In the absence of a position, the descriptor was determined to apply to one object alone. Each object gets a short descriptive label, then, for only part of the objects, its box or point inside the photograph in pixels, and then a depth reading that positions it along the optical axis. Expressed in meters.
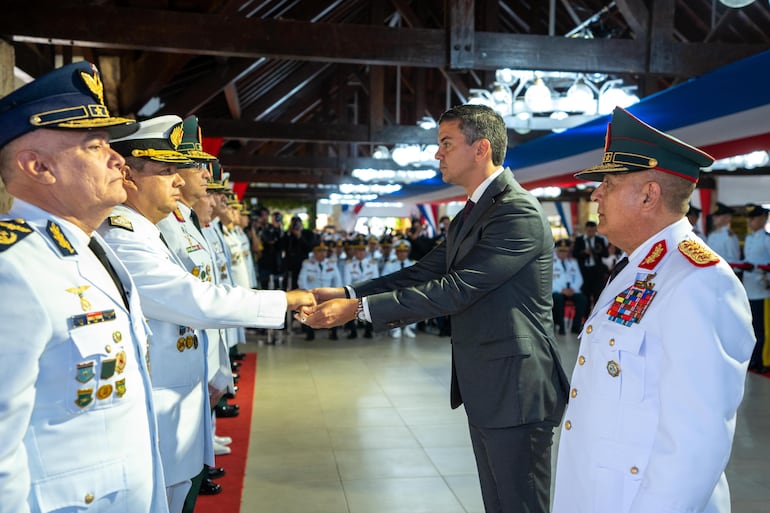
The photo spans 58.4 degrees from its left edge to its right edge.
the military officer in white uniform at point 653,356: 1.36
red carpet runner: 3.69
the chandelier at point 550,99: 6.16
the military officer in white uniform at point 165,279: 2.17
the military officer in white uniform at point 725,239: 8.12
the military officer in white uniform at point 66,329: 1.24
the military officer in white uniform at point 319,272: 10.09
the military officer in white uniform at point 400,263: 10.16
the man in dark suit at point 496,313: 2.21
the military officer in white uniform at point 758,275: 7.56
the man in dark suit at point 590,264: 10.84
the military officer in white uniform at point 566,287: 10.18
